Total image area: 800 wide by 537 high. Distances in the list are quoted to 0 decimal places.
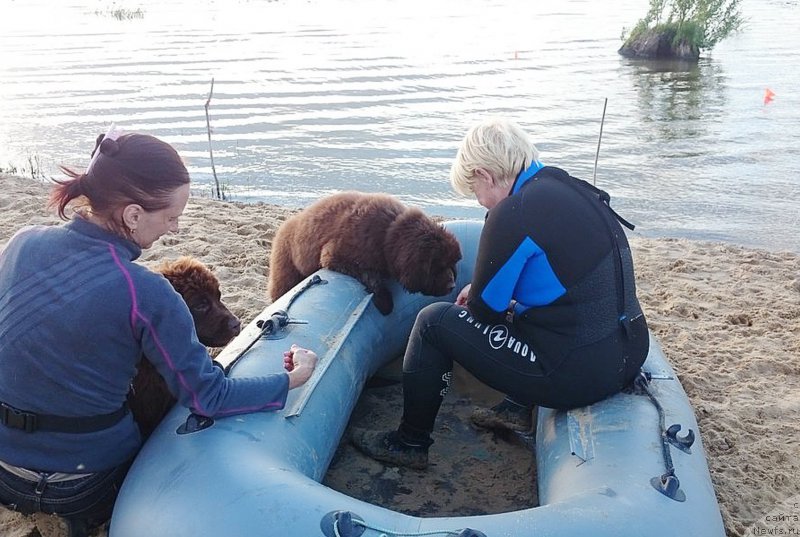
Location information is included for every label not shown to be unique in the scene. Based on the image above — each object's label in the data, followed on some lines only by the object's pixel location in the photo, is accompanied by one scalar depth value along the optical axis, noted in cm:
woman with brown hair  241
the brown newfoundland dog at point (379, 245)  433
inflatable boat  241
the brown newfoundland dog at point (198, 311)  305
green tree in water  2200
